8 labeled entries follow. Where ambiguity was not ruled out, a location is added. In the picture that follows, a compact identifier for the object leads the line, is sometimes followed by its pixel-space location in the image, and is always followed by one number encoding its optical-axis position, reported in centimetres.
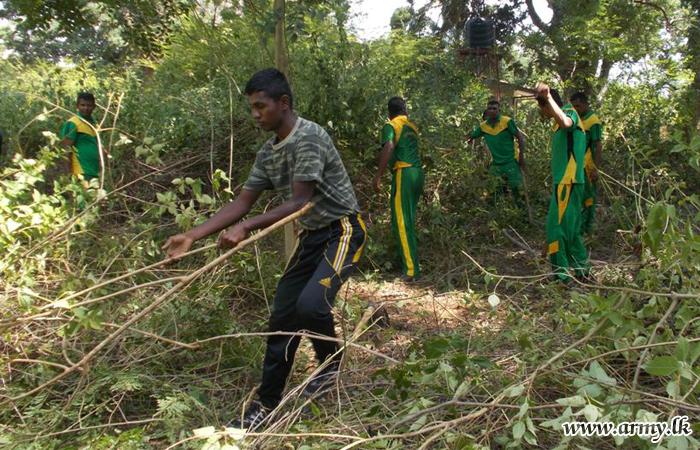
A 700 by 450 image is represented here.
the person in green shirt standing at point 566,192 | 460
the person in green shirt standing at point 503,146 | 677
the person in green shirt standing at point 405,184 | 544
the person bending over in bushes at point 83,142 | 556
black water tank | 1233
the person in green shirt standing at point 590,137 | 543
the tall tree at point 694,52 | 882
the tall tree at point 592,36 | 1029
